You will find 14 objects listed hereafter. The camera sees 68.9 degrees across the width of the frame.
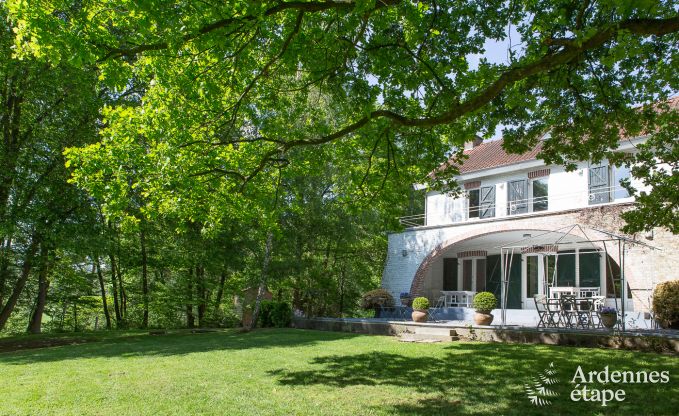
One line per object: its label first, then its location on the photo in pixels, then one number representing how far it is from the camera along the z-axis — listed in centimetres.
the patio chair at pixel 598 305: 1346
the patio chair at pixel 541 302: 1338
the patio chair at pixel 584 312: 1316
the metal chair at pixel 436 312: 1971
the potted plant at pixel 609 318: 1270
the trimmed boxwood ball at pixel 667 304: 1374
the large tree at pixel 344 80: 689
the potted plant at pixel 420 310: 1607
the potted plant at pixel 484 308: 1447
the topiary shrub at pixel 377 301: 2078
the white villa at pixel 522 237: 1620
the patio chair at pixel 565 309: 1317
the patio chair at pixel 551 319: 1336
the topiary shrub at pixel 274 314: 1928
